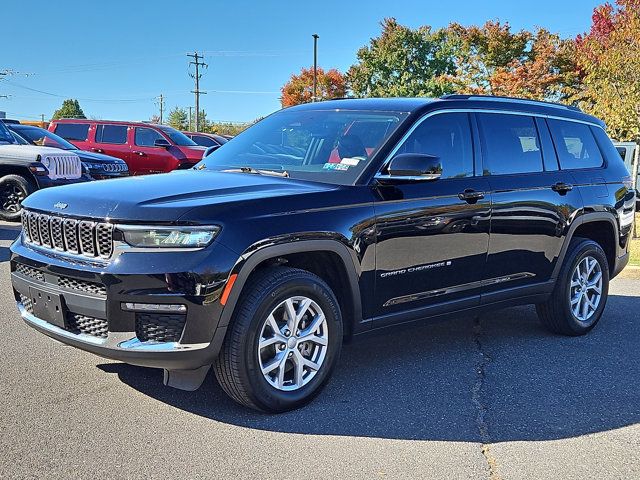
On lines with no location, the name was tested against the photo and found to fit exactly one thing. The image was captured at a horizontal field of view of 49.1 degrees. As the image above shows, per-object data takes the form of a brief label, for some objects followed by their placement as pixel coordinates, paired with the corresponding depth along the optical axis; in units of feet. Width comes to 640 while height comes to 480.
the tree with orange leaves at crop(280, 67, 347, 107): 187.21
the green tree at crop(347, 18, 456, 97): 169.27
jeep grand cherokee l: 11.86
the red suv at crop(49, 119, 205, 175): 59.26
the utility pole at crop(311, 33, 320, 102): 147.02
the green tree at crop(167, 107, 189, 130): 323.37
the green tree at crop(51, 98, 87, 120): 331.04
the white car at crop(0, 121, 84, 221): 36.24
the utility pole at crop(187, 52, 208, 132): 242.37
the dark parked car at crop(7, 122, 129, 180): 43.34
